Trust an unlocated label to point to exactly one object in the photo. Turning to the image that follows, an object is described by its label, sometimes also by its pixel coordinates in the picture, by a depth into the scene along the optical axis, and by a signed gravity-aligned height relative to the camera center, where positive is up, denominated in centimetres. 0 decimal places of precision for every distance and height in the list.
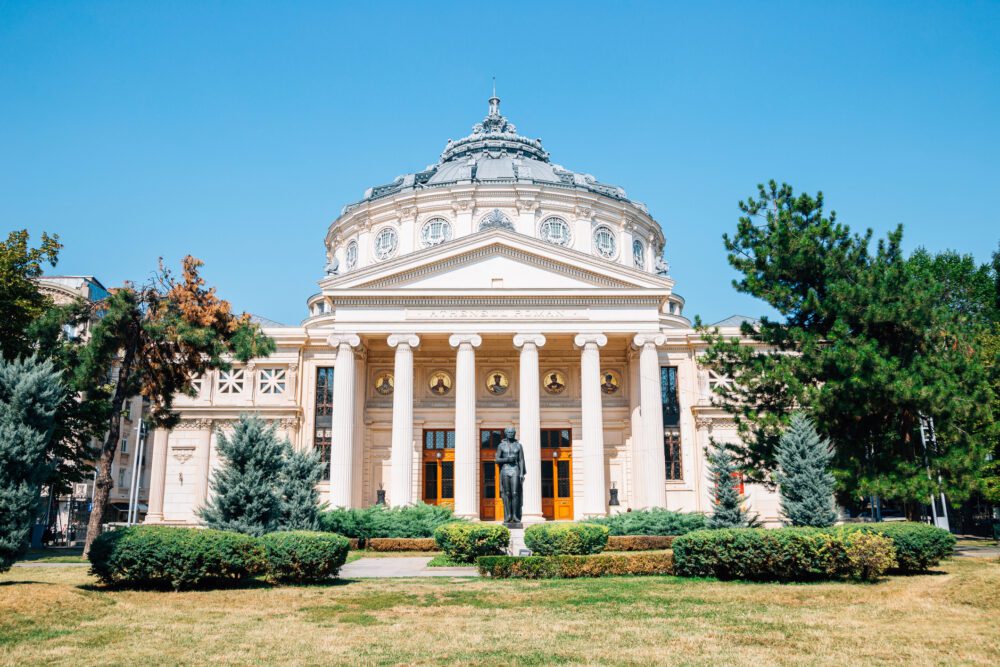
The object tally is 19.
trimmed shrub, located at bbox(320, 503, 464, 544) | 2994 -49
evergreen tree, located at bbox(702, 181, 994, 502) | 2469 +456
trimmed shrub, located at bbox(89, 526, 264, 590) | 1529 -84
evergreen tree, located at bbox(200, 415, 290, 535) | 1911 +58
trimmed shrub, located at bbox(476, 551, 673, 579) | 1886 -135
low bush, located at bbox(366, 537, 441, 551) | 2866 -121
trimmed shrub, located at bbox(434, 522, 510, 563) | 2234 -89
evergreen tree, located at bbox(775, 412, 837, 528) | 2120 +66
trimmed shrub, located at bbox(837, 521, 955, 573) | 1766 -87
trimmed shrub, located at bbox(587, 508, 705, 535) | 2892 -59
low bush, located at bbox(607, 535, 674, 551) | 2670 -118
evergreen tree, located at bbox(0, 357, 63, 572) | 1418 +126
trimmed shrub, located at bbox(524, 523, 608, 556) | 2091 -81
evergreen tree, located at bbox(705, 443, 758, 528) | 2512 +16
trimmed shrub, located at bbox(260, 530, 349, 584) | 1697 -94
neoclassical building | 3762 +709
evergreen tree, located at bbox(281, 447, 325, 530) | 2478 +62
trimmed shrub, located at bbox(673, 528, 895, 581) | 1662 -103
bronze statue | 2622 +108
